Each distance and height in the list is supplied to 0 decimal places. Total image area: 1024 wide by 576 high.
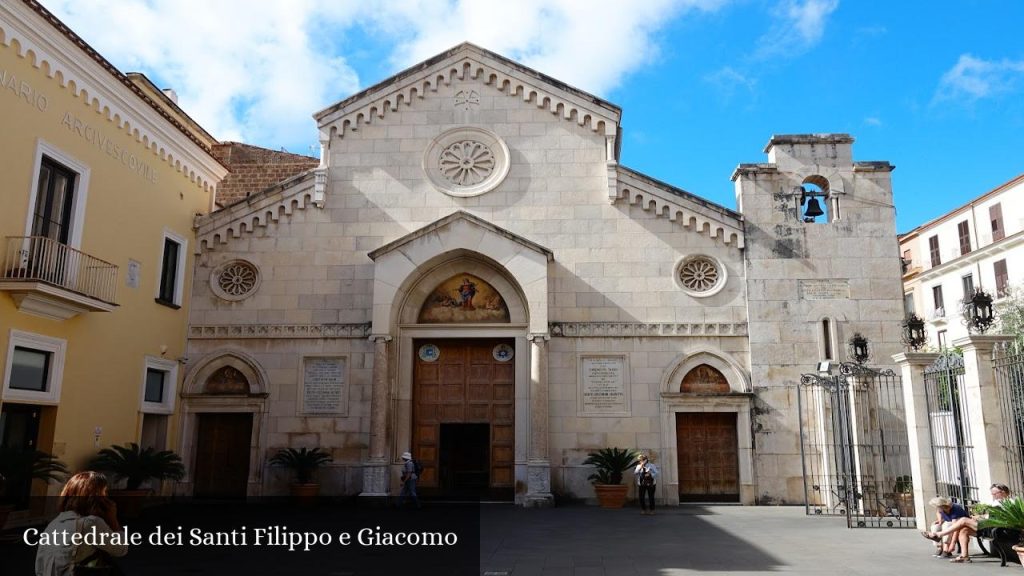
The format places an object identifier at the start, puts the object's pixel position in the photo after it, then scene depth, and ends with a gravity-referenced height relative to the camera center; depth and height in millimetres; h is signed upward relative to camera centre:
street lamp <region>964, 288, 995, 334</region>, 12430 +2158
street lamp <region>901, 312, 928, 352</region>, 14508 +2117
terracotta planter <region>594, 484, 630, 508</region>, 17828 -1365
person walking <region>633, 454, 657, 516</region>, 16922 -1011
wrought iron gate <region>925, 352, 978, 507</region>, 13047 +156
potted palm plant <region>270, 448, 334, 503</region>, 18406 -787
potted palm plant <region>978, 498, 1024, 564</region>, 10427 -1095
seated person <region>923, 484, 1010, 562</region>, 10828 -1281
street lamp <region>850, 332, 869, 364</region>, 16250 +2016
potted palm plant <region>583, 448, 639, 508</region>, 17844 -900
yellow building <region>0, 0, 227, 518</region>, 14195 +4086
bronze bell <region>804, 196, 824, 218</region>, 19875 +6062
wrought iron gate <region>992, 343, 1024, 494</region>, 12102 +585
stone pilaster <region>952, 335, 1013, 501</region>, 12359 +452
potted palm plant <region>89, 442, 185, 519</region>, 15797 -753
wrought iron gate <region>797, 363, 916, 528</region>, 16469 -125
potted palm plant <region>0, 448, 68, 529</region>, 12828 -666
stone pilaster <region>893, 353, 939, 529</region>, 14047 +223
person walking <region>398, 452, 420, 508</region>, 17688 -991
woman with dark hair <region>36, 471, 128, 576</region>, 5375 -654
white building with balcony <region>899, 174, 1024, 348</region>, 33312 +8835
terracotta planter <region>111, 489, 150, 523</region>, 15734 -1430
